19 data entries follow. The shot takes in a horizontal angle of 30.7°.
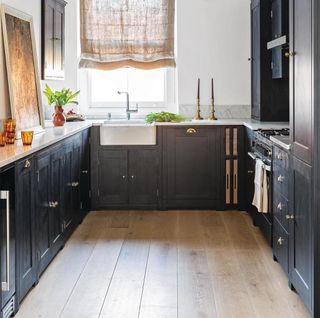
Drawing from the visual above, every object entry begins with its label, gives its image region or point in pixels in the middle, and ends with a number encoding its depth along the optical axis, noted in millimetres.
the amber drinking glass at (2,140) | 3559
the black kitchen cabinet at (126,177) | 5883
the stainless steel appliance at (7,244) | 2855
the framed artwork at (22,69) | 4145
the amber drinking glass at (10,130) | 3676
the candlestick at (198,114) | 6306
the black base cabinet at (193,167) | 5836
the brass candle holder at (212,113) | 6309
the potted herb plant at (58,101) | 5359
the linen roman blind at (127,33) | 6438
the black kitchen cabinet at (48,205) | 3635
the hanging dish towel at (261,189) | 4398
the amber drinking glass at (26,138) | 3559
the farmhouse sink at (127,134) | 5836
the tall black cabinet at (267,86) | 5762
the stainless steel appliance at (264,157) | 4324
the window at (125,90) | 6629
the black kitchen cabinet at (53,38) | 5500
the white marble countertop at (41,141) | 3049
